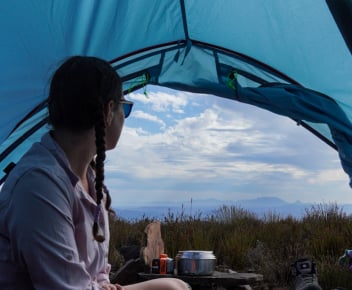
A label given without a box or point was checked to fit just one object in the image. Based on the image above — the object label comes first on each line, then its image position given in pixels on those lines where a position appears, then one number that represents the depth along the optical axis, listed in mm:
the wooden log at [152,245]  4609
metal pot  3959
